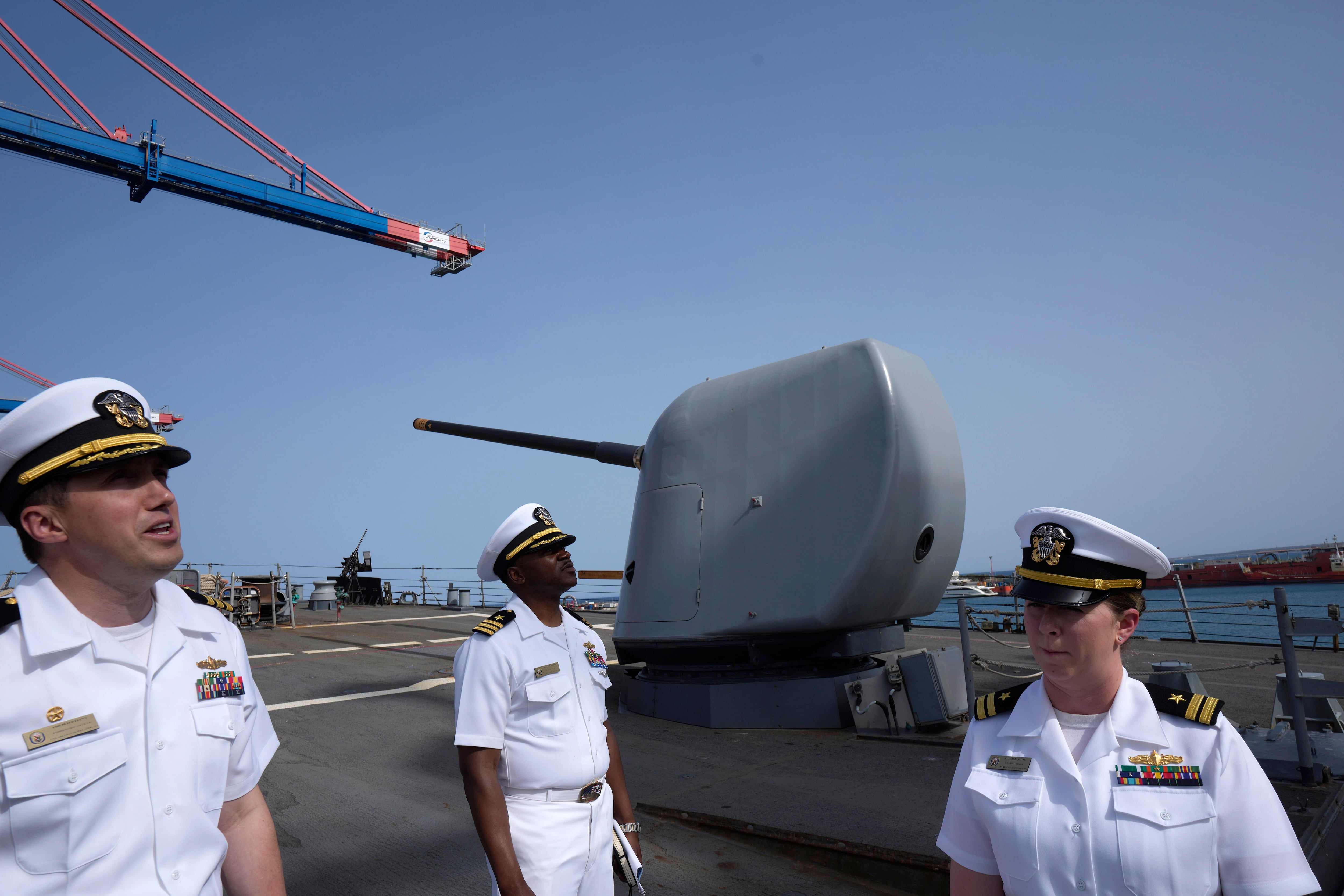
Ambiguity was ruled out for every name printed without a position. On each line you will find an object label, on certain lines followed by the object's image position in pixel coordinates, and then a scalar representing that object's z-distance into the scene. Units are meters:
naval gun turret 5.79
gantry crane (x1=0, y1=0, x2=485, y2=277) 22.72
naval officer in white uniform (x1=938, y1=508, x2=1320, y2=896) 1.33
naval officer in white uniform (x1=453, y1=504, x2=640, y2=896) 2.13
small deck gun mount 23.50
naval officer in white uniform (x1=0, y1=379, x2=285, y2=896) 1.28
